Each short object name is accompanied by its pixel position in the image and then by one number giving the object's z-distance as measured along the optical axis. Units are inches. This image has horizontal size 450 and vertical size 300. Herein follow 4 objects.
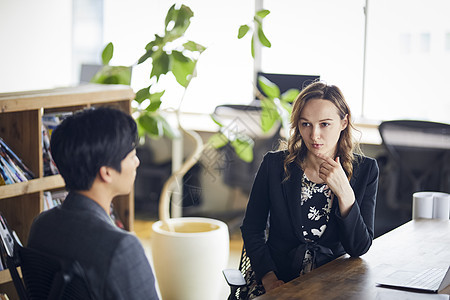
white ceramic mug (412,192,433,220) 109.9
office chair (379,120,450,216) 178.1
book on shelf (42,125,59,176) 118.1
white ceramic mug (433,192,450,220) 108.8
